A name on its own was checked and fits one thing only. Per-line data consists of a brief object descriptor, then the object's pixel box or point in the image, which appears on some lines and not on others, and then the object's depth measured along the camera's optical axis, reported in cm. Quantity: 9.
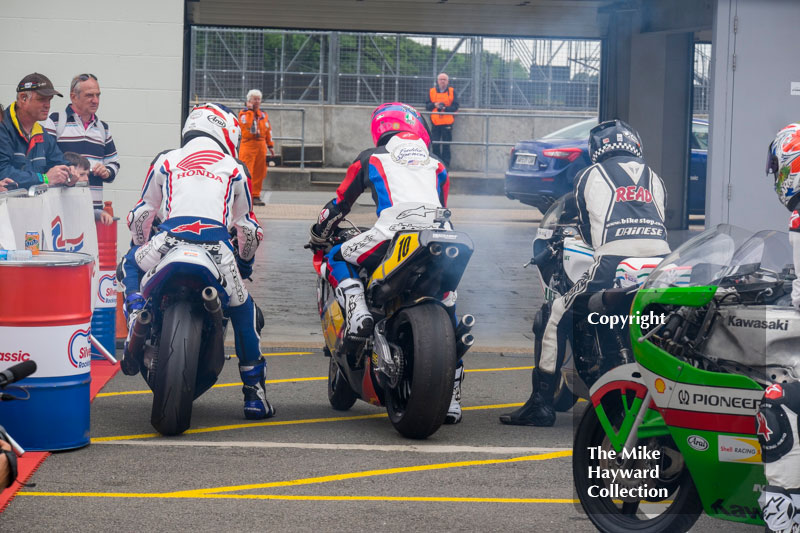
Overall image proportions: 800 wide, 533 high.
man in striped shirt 1861
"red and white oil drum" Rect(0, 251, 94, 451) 1191
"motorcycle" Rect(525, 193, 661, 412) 1262
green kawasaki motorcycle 859
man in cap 1620
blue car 3834
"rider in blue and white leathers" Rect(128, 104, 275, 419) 1312
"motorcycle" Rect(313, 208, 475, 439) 1233
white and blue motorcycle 1237
